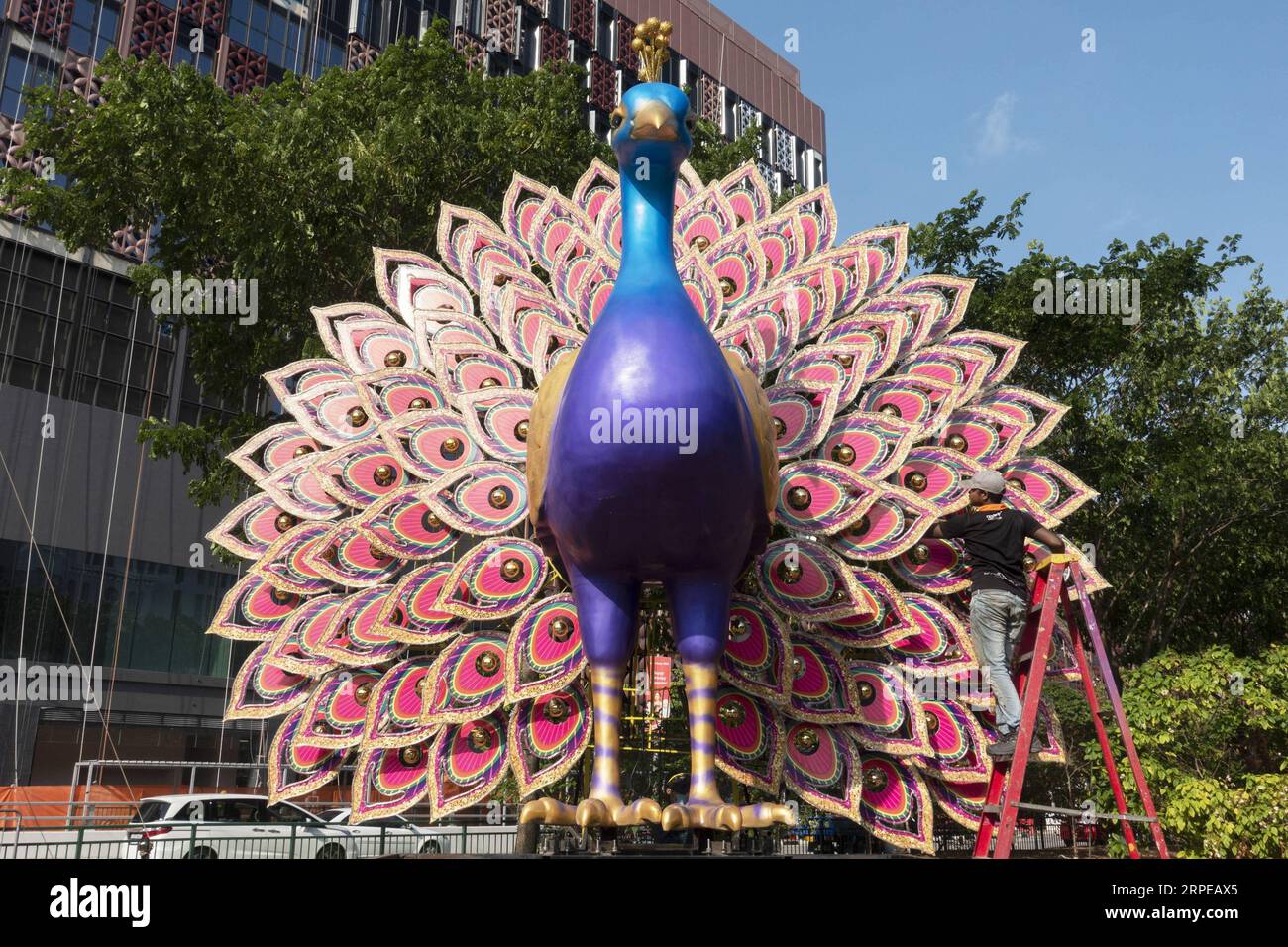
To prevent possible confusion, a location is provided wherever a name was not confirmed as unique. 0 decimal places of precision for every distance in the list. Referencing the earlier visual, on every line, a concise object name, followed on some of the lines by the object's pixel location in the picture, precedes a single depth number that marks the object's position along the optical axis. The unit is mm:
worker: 5285
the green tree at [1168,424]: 13953
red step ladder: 4582
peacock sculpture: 4977
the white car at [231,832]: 11242
